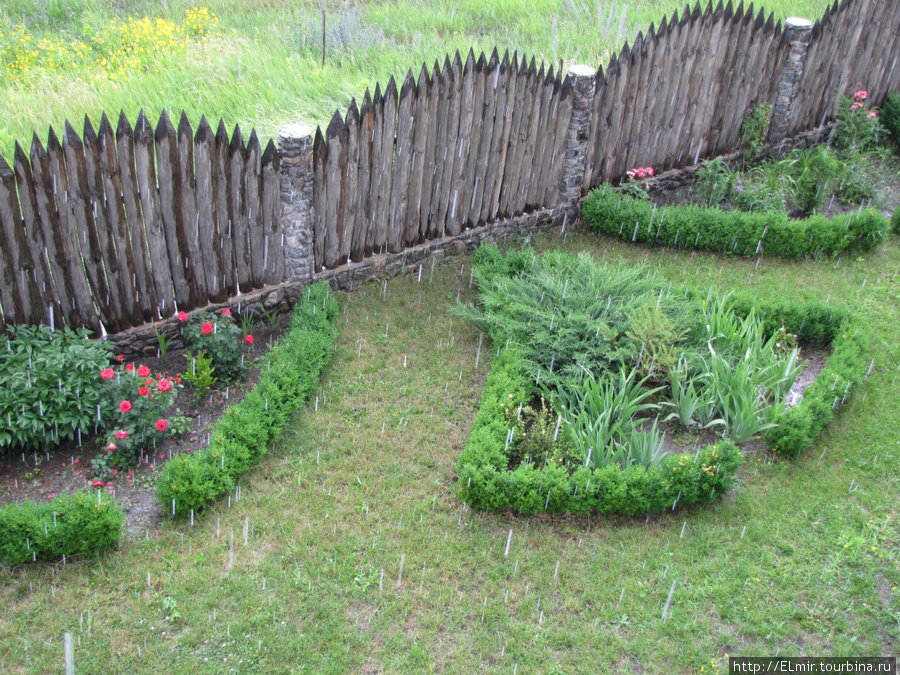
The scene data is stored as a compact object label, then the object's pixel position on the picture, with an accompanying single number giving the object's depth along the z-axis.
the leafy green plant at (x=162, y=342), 6.75
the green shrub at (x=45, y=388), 5.58
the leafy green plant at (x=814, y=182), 10.02
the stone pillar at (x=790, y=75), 10.46
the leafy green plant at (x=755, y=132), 10.72
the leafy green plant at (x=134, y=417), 5.75
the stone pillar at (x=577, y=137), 8.76
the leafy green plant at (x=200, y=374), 6.38
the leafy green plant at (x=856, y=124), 11.33
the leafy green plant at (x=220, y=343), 6.62
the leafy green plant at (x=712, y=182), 9.98
